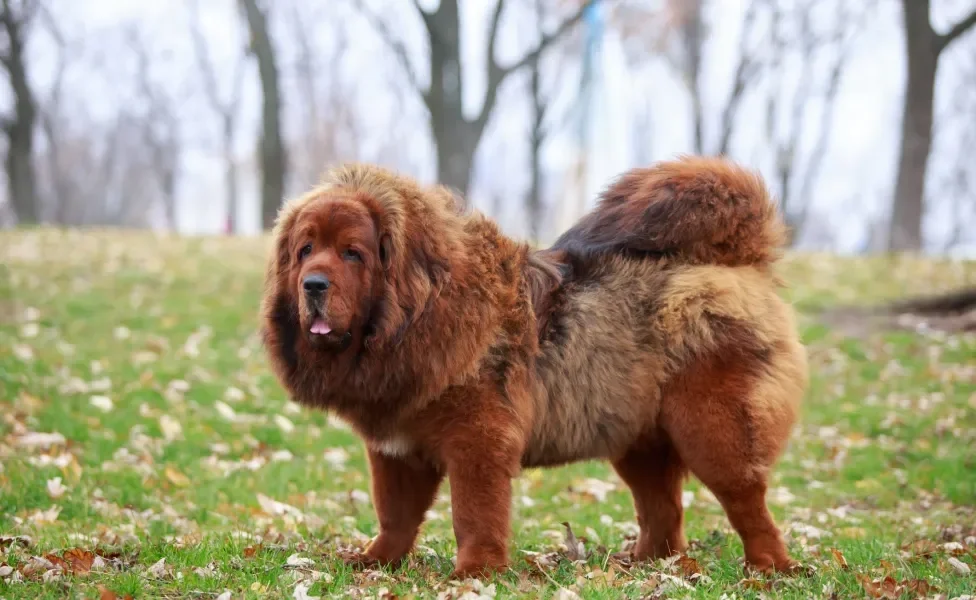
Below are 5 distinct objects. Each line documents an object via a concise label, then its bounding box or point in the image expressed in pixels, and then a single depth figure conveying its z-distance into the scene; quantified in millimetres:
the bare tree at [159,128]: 46719
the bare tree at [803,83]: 29230
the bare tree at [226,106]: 41781
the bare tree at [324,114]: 43125
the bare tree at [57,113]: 39369
